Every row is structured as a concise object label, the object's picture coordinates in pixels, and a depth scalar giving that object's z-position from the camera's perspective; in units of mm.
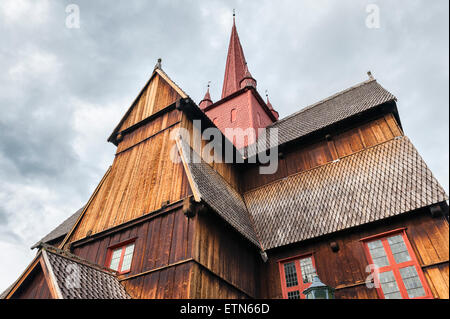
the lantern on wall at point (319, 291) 6730
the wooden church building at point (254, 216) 8422
